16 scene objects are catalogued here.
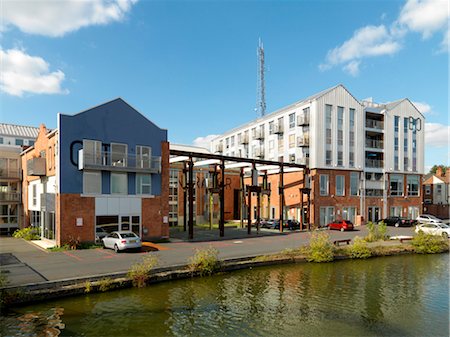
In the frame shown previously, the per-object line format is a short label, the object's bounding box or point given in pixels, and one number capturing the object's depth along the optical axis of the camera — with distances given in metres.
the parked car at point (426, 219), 38.24
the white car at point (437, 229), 29.93
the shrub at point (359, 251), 22.55
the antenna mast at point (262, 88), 58.53
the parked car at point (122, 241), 21.50
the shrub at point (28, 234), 28.34
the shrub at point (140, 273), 15.14
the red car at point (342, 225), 36.62
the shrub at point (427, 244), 24.97
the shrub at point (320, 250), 21.09
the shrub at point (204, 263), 17.17
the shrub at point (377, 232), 27.80
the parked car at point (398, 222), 40.03
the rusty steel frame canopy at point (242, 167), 29.44
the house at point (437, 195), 54.62
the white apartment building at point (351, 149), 41.00
